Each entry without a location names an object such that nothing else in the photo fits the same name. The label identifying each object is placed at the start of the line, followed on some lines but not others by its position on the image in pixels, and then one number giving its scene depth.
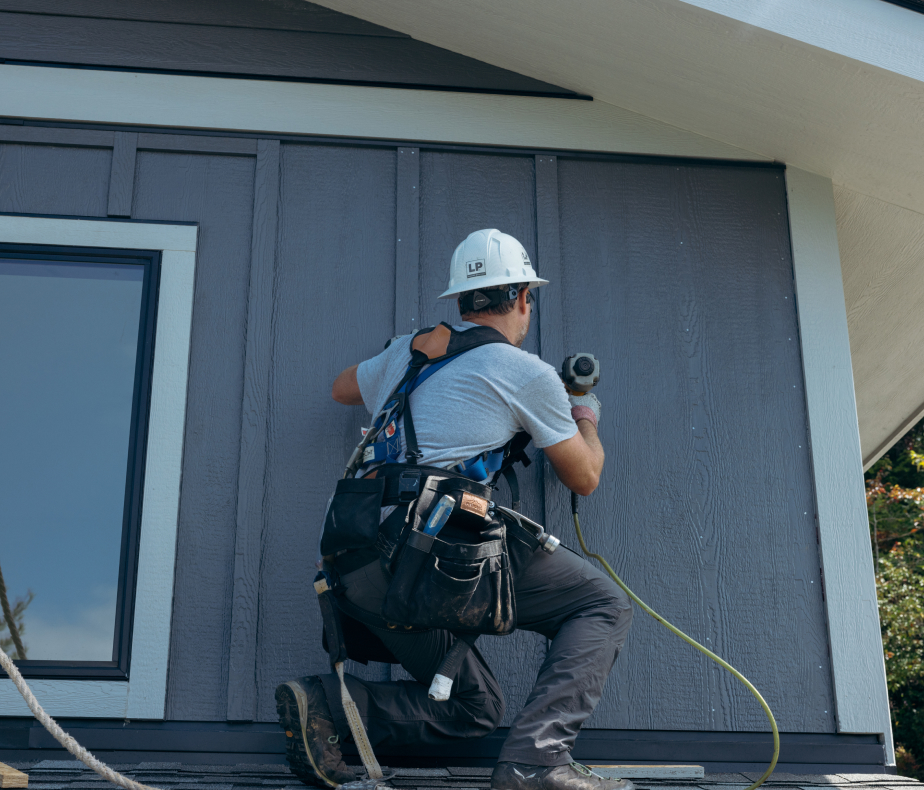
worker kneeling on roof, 2.46
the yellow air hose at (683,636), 2.85
